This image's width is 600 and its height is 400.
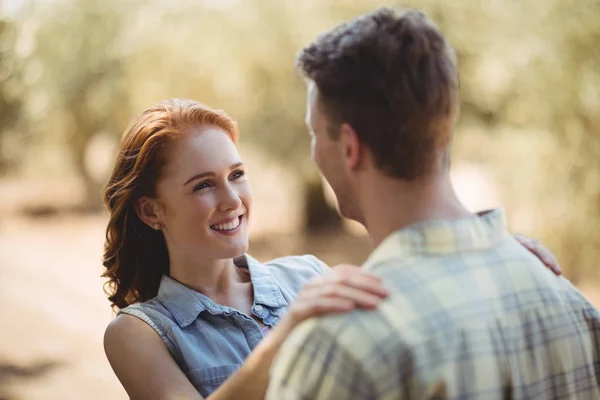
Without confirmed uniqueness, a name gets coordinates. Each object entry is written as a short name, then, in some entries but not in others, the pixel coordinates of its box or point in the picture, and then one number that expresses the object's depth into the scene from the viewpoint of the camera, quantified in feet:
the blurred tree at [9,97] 13.61
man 3.41
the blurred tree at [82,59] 28.07
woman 5.51
